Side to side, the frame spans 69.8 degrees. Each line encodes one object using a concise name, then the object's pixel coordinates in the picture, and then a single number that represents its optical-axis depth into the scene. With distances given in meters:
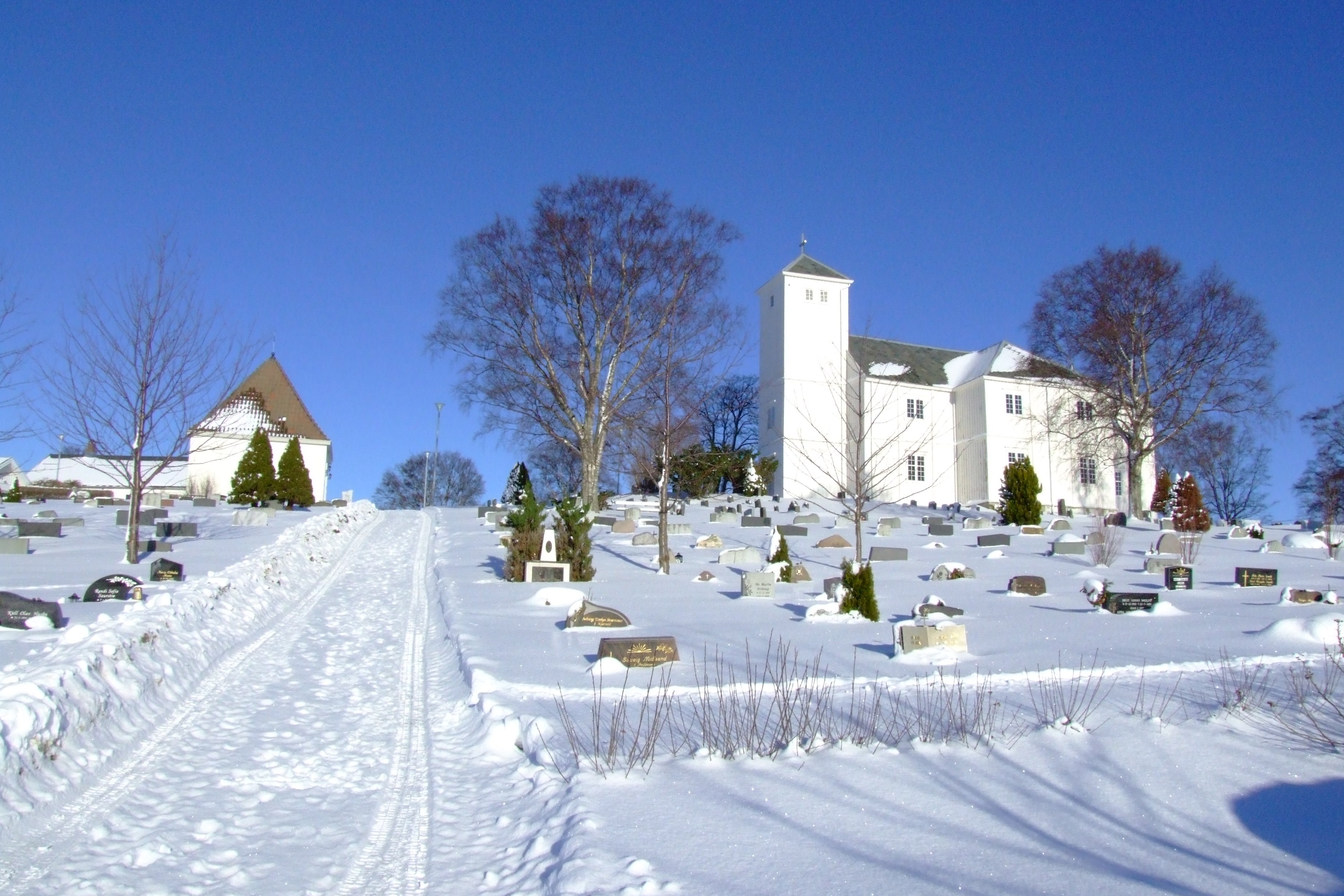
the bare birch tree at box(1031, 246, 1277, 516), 33.19
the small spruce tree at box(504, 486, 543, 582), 17.00
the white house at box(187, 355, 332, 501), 45.59
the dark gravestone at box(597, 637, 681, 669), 9.27
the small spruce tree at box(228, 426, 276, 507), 35.66
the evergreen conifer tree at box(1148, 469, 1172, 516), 36.81
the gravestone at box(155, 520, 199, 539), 22.34
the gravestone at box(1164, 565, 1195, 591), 15.57
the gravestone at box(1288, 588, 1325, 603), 13.21
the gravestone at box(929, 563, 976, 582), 17.64
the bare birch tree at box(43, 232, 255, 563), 17.08
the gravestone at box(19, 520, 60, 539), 21.41
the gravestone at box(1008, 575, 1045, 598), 15.24
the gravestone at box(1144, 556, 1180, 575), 18.58
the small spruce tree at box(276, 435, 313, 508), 36.38
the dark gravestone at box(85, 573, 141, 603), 12.23
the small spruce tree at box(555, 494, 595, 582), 17.09
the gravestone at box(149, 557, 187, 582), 14.84
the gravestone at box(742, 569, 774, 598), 14.95
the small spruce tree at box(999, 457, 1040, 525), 30.62
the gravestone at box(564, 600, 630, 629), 11.62
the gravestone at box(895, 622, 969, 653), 9.65
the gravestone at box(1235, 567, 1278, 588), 15.64
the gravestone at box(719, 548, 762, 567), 19.72
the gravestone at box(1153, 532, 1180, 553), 20.88
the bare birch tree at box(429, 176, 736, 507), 28.48
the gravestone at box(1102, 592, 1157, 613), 12.77
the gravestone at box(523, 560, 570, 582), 16.62
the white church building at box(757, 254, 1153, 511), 42.44
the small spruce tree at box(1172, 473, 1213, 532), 29.17
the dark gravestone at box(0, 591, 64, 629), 9.88
